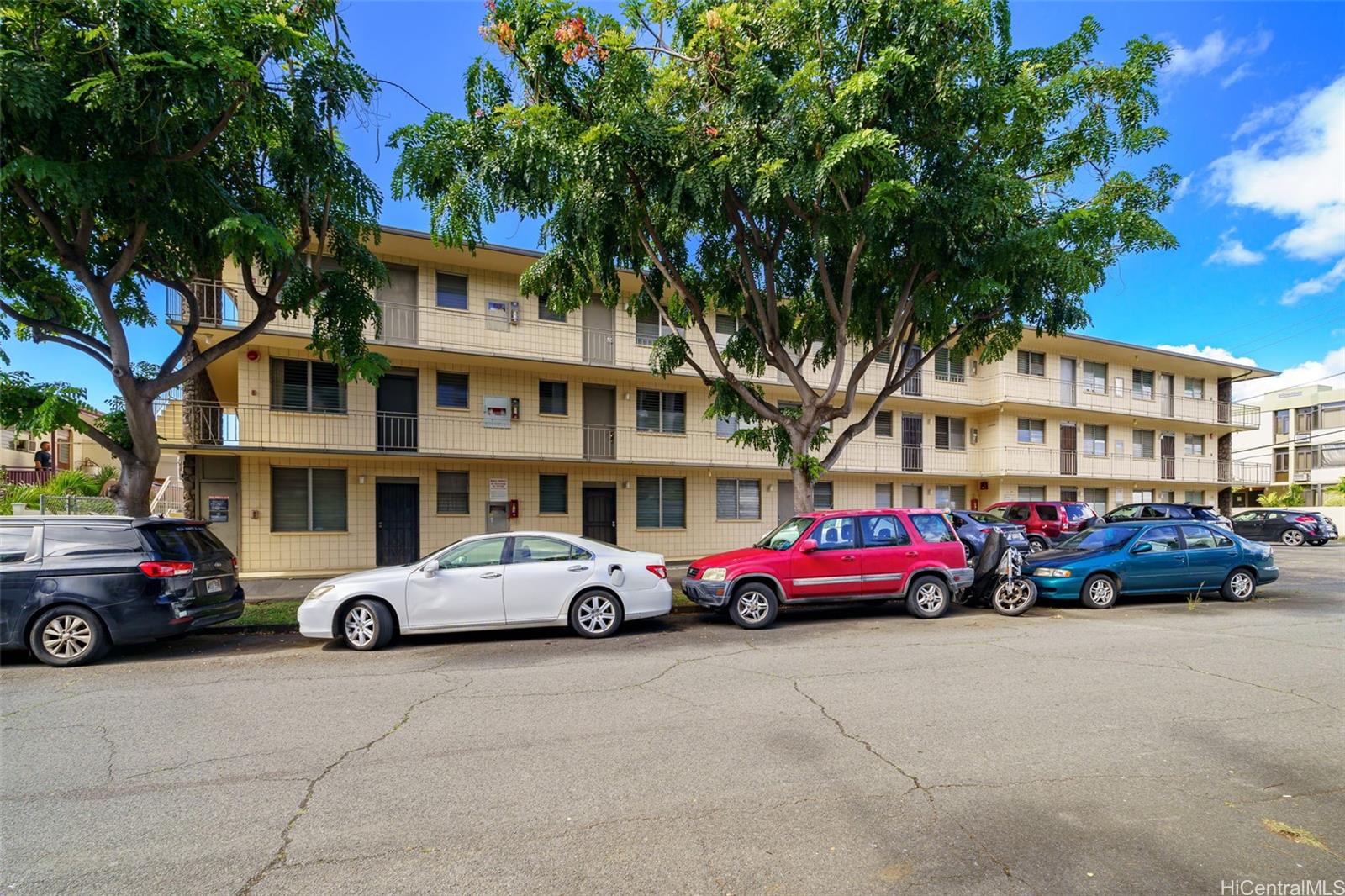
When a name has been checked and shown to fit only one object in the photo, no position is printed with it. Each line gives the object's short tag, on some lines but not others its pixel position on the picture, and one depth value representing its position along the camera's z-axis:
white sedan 8.13
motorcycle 10.45
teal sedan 10.83
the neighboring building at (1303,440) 41.91
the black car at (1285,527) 25.50
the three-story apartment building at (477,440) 14.94
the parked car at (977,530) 14.48
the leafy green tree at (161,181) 7.25
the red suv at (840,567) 9.38
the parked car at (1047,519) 19.66
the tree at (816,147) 8.95
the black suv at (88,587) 7.25
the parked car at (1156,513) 20.33
